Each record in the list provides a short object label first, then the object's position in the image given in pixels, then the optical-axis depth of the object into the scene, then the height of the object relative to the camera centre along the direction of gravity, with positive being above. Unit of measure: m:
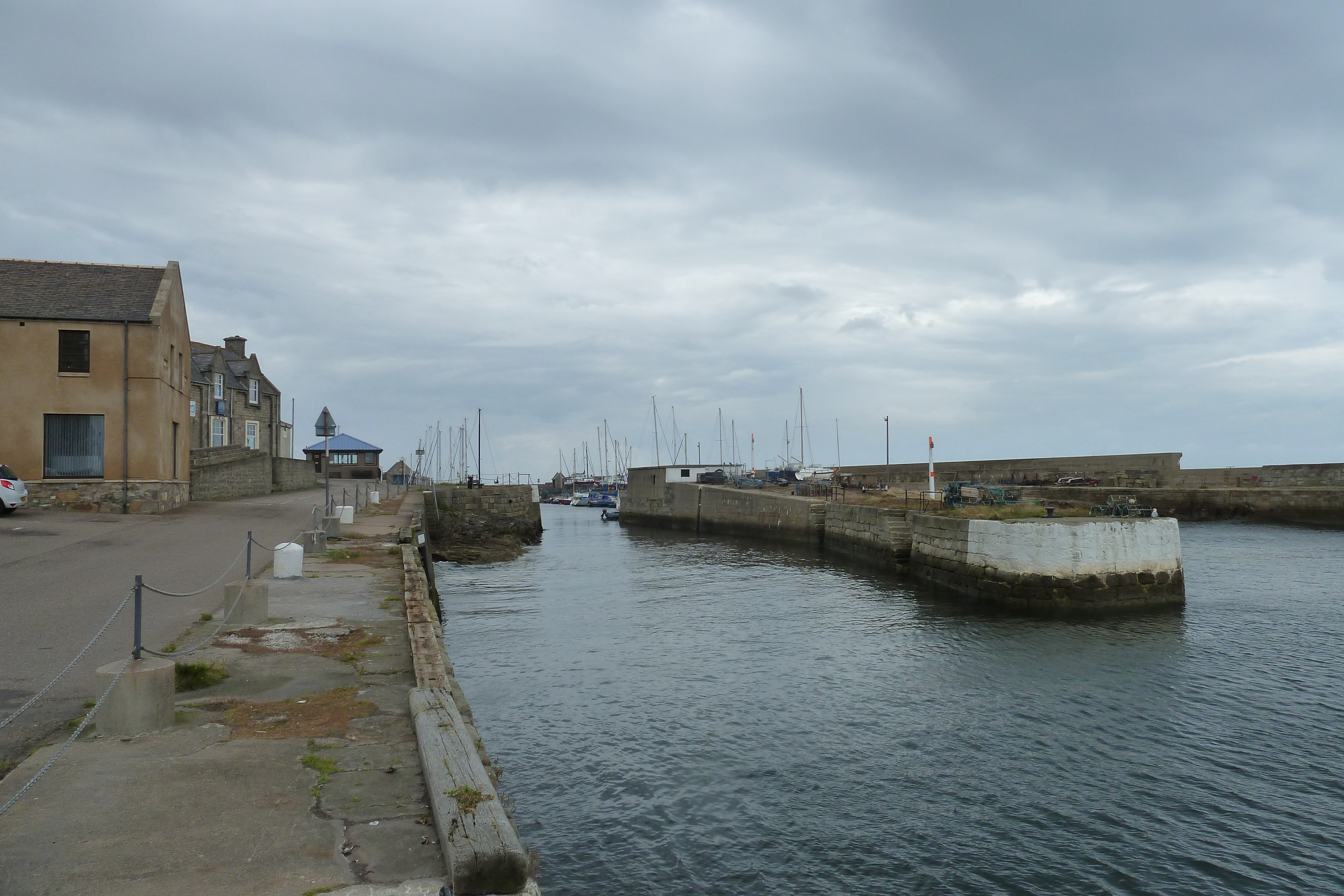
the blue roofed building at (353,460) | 69.44 +1.96
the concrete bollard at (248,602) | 10.59 -1.53
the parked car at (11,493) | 23.52 -0.20
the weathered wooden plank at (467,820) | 4.10 -1.86
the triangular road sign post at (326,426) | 21.34 +1.47
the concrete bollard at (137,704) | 6.32 -1.69
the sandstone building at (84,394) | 26.00 +2.91
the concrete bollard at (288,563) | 14.62 -1.41
